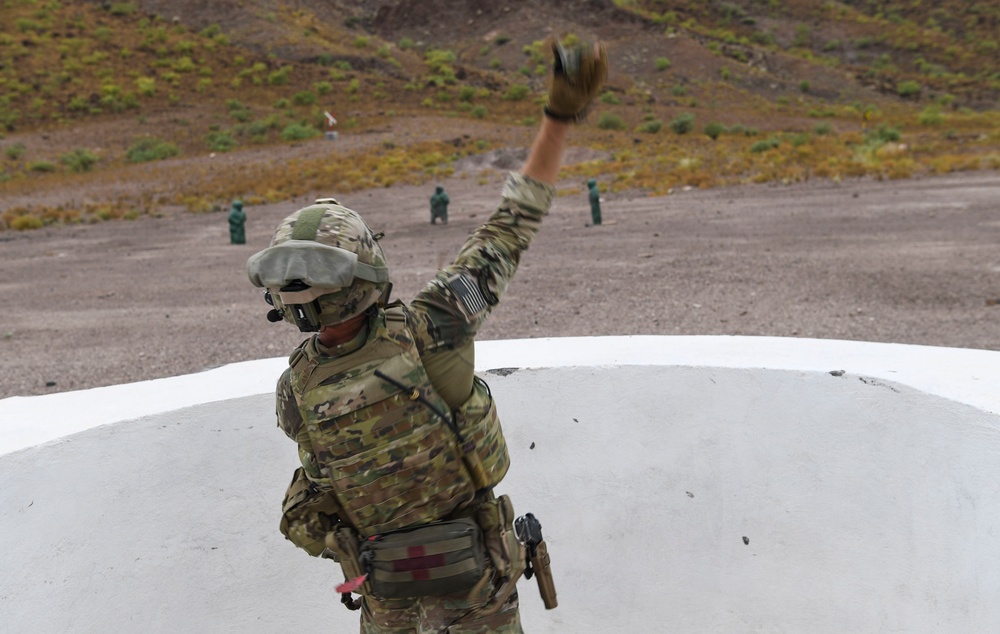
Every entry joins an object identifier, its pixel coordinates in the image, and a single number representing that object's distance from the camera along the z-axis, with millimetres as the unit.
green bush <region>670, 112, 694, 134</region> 34000
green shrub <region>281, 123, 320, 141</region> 35181
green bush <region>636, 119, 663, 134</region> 34781
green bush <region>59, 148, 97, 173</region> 31148
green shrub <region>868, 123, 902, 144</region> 24766
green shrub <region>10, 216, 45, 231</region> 18453
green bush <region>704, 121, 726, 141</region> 32841
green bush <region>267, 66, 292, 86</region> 43072
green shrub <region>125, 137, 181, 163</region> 32581
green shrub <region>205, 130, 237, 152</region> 33928
